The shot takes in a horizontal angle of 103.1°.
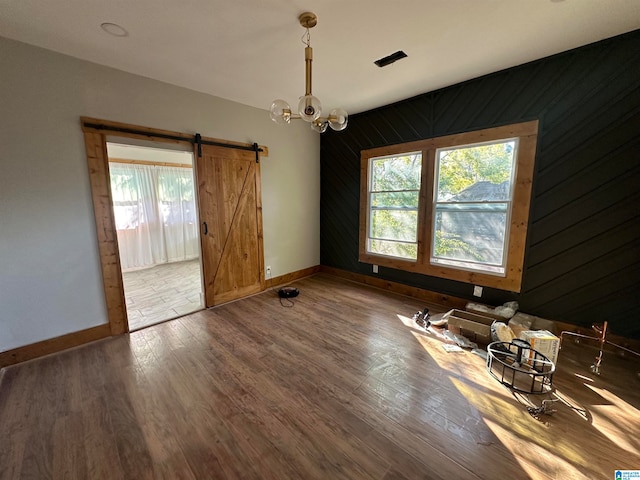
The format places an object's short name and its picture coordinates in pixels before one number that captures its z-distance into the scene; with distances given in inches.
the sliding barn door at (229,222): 133.2
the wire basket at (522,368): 76.6
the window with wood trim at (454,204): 113.3
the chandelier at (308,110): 71.6
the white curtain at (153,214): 213.3
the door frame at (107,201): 100.3
